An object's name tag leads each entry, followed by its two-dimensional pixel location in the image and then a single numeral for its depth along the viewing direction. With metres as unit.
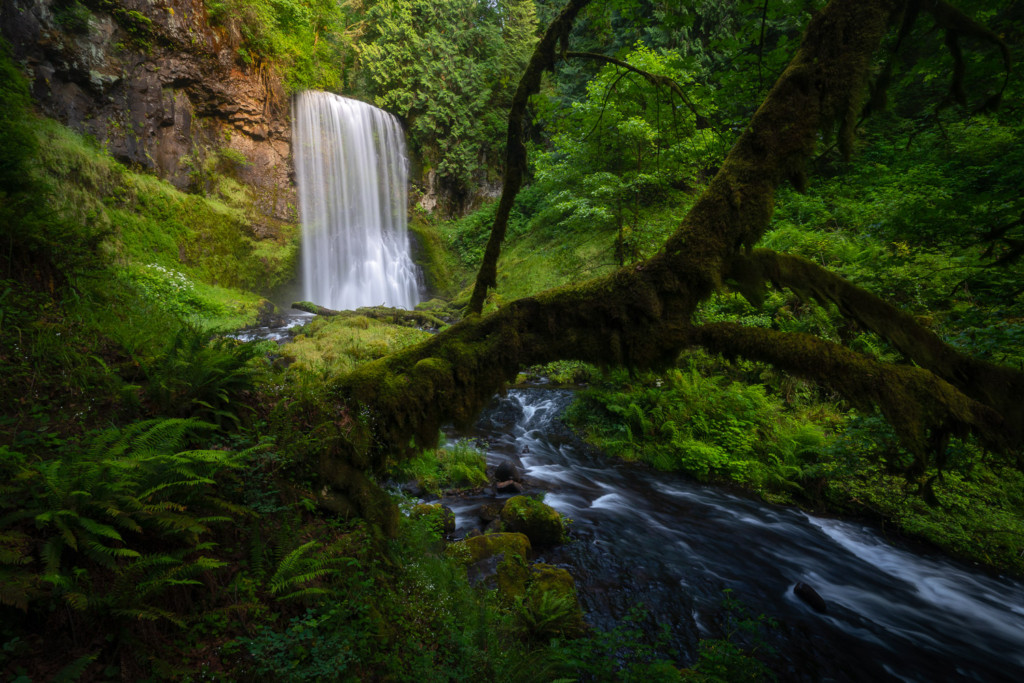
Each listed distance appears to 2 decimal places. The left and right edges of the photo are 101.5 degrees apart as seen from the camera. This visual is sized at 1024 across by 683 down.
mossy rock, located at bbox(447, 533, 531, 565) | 4.51
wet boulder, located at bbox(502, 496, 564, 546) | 5.38
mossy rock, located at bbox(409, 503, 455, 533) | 4.75
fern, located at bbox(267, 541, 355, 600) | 2.37
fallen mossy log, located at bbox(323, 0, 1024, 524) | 2.51
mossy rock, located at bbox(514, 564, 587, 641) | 3.71
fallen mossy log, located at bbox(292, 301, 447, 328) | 15.77
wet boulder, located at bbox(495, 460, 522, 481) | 7.11
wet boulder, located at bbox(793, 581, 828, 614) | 4.93
